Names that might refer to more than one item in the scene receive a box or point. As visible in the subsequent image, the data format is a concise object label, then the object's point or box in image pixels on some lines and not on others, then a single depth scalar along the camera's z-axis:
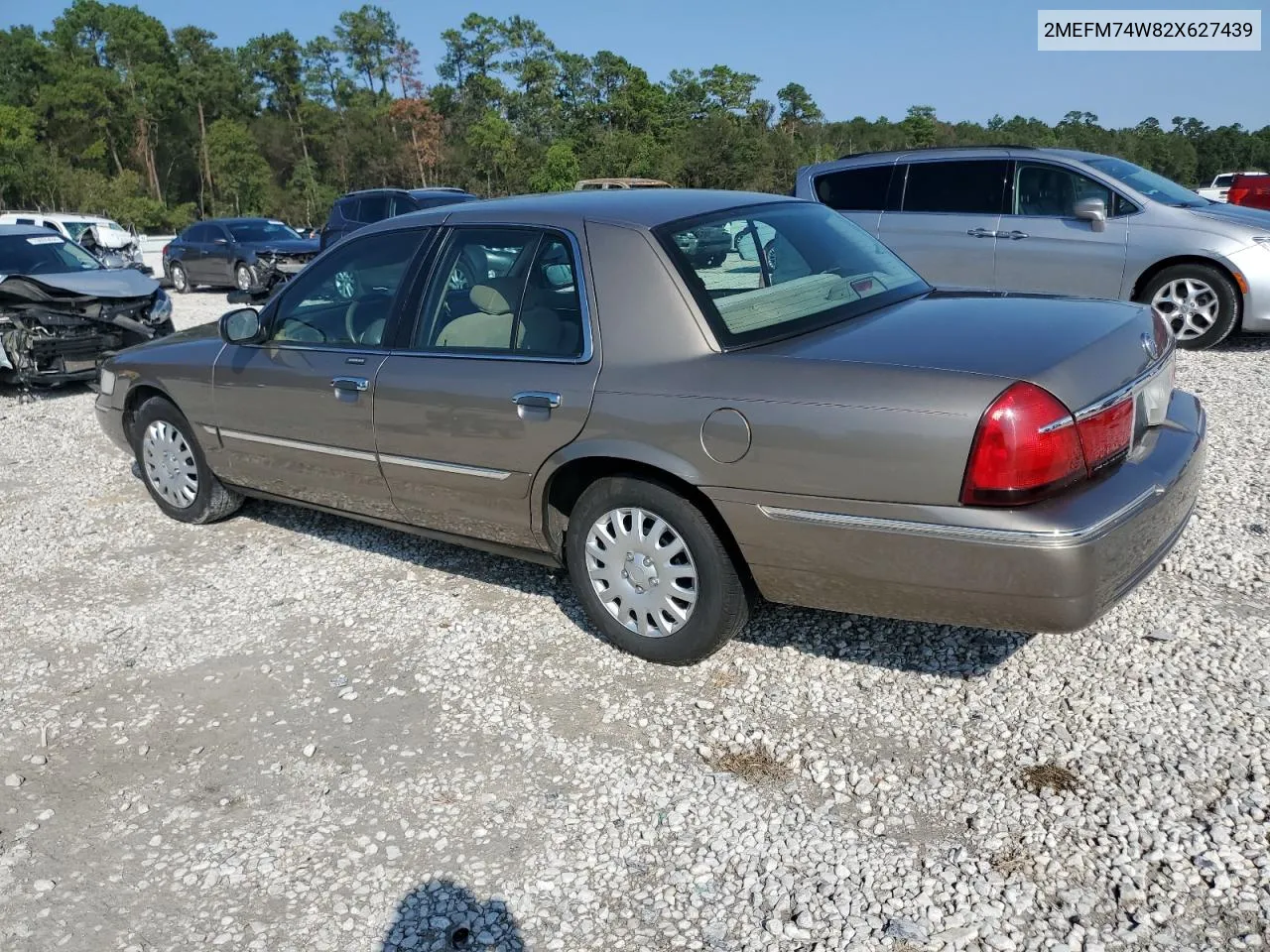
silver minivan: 8.16
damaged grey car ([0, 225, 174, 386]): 9.40
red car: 16.36
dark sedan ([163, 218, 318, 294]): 17.95
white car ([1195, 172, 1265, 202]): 24.53
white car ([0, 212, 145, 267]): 20.29
